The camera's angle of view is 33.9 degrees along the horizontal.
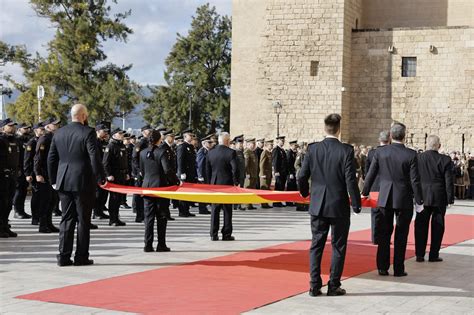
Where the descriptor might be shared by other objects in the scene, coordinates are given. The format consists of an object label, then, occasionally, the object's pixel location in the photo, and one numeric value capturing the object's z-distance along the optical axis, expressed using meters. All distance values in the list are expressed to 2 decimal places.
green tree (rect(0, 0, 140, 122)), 42.47
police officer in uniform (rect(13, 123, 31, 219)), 15.05
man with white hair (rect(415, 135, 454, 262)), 10.51
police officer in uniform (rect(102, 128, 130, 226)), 14.05
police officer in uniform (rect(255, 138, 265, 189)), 20.72
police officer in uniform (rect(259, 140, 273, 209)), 20.28
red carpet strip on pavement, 7.20
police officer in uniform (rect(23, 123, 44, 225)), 13.03
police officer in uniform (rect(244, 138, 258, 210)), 20.09
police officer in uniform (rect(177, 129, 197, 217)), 16.38
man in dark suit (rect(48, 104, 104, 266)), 9.27
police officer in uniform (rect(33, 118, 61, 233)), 12.33
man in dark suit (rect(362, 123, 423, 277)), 9.34
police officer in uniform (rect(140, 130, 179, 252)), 10.75
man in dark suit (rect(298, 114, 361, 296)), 7.93
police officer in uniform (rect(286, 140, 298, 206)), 20.39
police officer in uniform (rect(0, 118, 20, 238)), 11.99
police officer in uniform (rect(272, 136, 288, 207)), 19.94
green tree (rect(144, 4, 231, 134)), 59.69
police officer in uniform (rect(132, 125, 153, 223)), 14.96
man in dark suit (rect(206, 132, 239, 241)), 12.30
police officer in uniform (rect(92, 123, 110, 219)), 14.67
